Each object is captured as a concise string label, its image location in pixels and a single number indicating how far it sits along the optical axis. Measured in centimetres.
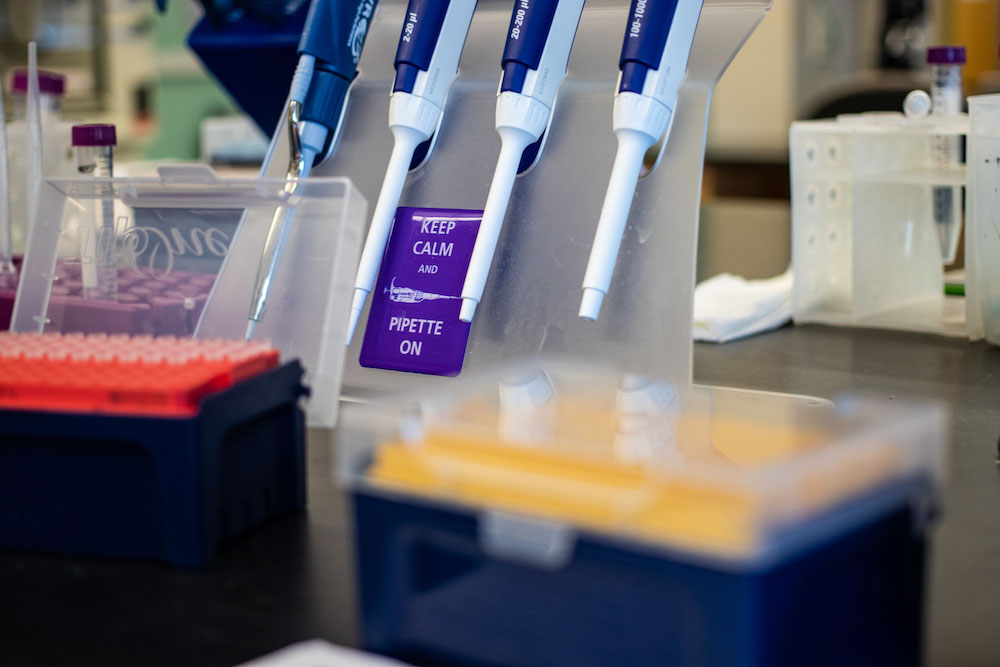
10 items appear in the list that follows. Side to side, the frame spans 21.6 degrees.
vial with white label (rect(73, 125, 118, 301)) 116
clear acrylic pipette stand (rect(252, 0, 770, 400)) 119
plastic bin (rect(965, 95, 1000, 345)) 133
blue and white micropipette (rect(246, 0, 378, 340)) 127
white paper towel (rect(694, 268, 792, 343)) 142
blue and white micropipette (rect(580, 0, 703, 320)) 116
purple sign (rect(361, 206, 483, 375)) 123
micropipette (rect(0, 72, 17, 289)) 129
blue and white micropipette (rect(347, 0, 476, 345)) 123
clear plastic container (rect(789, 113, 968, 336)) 143
